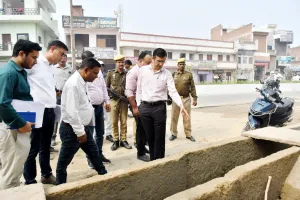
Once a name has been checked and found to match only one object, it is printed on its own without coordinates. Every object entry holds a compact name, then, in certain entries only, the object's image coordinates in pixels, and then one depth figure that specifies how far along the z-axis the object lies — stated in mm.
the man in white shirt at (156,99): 3502
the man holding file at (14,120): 2178
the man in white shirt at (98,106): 3912
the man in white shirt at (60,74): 4359
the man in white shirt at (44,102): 2834
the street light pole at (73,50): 17650
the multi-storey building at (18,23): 21316
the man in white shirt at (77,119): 2648
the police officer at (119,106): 4695
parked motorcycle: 4770
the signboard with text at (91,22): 26016
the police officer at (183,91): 5422
